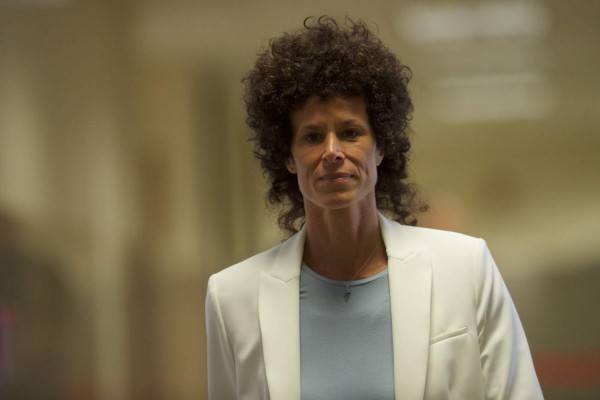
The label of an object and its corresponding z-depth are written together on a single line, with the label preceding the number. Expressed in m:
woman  3.87
